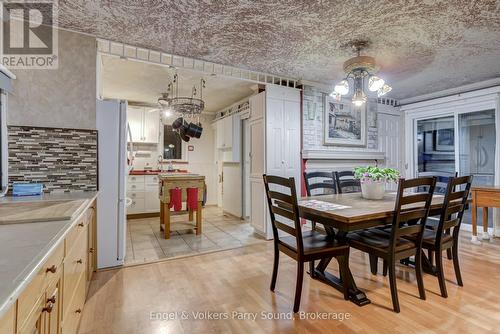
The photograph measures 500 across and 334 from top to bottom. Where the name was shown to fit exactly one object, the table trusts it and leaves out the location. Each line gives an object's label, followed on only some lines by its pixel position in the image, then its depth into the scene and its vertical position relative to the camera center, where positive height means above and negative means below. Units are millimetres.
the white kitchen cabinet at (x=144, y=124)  5223 +946
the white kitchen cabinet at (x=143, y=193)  5043 -499
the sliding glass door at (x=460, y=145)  4047 +403
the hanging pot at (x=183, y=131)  4117 +617
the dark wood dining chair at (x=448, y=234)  2109 -555
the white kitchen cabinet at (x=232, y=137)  5098 +641
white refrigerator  2564 -105
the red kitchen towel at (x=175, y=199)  3756 -453
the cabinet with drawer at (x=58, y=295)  695 -477
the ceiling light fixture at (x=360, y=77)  2559 +971
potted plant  2420 -105
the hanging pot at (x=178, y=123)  4155 +754
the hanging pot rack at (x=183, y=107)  3416 +859
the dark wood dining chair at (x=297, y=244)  1894 -620
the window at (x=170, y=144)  5887 +574
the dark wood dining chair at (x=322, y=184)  2845 -186
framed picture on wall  4211 +784
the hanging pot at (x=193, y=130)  4113 +631
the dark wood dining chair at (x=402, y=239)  1849 -594
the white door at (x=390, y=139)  4925 +588
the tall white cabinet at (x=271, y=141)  3691 +411
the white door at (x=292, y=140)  3836 +432
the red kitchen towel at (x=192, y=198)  3906 -459
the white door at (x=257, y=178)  3734 -143
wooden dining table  1793 -338
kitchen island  3762 -306
